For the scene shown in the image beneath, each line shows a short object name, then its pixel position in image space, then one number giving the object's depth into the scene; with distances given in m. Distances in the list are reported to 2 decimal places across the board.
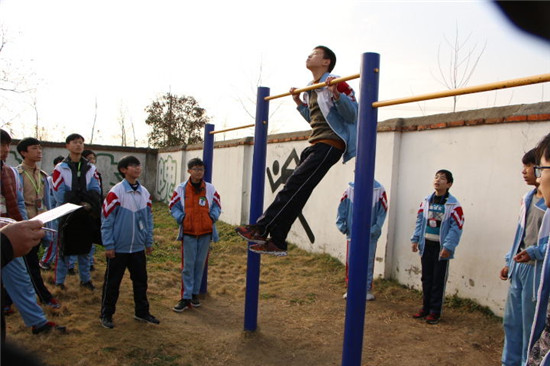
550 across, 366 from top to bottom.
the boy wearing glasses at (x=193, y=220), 4.02
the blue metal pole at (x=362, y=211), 2.17
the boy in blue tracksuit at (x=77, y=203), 4.06
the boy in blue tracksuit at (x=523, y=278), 2.48
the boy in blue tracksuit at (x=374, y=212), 4.45
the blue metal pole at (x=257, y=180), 3.38
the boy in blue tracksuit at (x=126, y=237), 3.41
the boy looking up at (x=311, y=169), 2.51
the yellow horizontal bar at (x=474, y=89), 1.57
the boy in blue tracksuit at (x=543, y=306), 1.25
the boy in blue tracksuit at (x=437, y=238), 3.74
